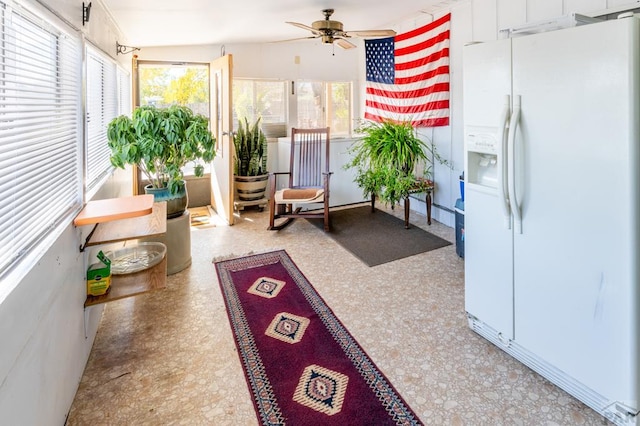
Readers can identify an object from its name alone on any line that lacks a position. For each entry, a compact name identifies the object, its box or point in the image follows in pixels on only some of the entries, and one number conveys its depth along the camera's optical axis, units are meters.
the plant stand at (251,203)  5.06
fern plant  4.21
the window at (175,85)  5.04
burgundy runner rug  1.66
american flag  4.26
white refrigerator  1.44
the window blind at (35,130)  1.27
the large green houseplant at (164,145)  2.80
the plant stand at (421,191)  4.29
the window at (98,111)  2.72
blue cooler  3.38
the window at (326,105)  5.79
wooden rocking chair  4.35
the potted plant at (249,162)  5.00
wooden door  4.37
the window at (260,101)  5.36
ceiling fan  3.63
